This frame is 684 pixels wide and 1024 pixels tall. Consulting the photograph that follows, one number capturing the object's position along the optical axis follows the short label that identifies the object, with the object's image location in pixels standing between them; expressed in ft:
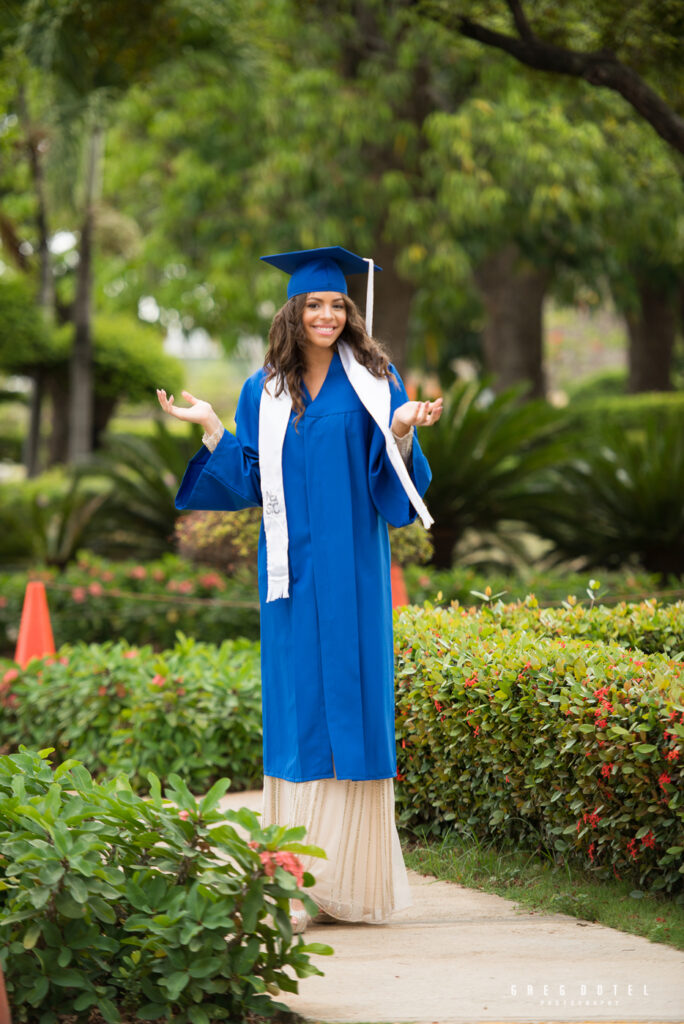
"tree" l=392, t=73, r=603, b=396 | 78.33
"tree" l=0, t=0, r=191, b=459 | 64.39
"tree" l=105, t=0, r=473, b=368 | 80.07
